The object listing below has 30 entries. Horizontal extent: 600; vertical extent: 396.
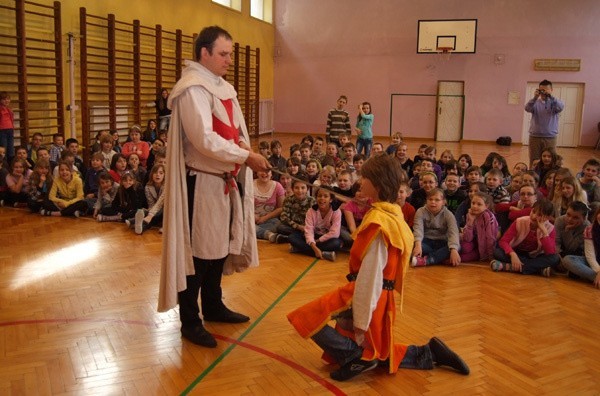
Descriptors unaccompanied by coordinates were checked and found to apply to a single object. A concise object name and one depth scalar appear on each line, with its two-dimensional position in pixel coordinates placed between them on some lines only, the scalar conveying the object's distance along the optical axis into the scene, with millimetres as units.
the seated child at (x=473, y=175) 6375
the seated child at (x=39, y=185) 6918
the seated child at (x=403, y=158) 8047
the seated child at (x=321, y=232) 5348
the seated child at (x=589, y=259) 4699
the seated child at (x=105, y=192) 6796
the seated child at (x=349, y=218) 5586
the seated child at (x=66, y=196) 6812
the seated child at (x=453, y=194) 6025
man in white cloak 3062
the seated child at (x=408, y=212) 5534
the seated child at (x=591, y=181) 5980
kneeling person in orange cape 2717
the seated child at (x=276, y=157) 8258
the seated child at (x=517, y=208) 5449
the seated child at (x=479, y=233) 5254
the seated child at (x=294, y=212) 5754
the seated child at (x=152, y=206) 6024
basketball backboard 16333
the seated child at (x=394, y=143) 9126
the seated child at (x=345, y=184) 5996
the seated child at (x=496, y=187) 6051
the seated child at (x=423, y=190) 5812
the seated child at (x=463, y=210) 5695
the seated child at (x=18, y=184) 7266
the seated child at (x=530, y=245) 4910
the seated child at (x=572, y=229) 5020
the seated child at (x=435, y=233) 5121
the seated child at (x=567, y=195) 5484
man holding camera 8898
